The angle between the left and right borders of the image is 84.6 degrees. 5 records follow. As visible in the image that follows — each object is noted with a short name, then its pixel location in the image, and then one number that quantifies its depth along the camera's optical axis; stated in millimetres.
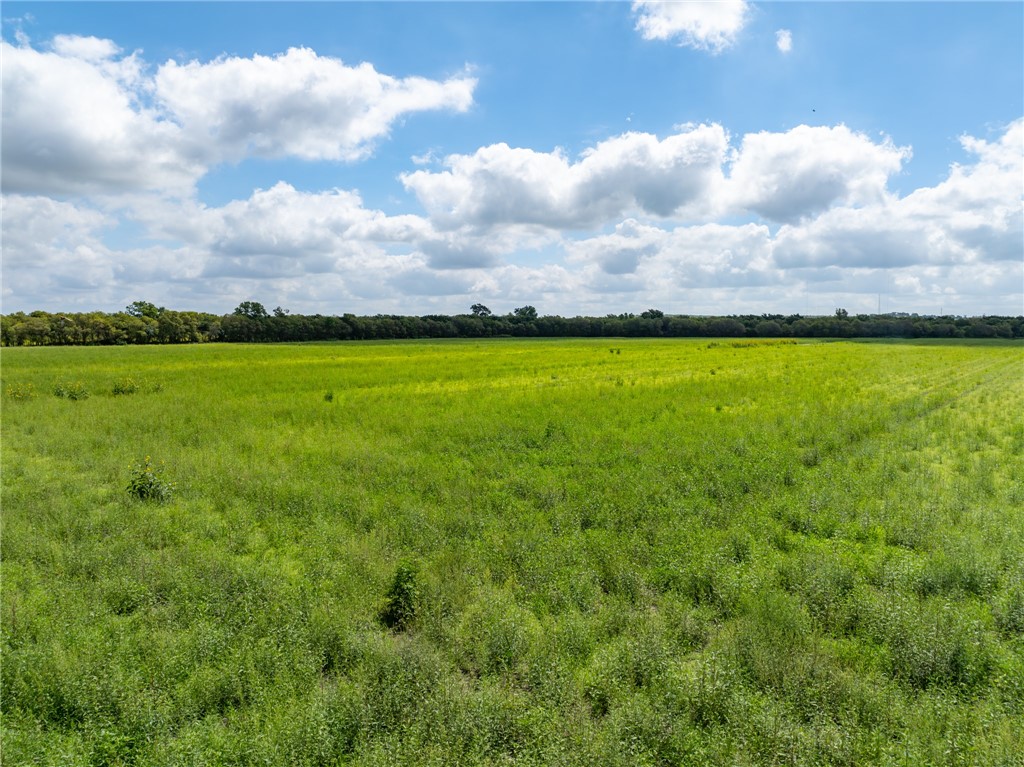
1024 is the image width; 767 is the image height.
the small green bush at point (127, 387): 29703
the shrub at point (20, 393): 26719
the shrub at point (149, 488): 11812
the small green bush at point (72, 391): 27938
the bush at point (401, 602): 6949
